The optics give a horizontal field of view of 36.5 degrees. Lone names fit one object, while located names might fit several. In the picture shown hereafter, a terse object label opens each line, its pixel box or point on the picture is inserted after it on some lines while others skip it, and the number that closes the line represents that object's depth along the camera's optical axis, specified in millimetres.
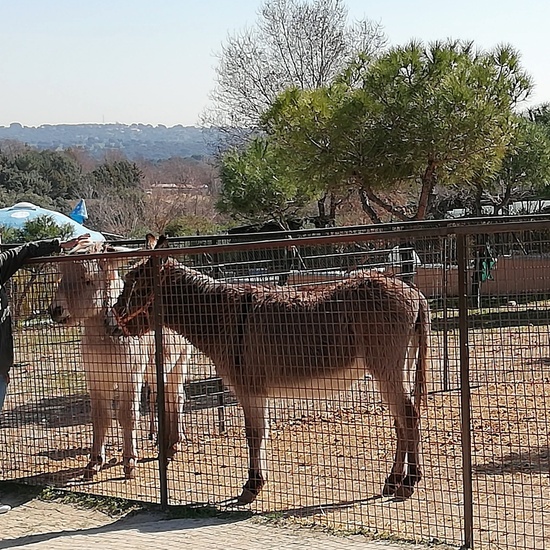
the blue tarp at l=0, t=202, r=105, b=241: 19678
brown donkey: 5336
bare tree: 29594
